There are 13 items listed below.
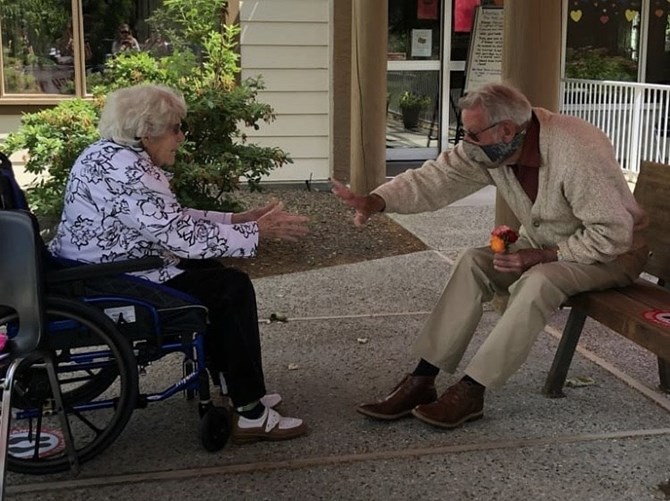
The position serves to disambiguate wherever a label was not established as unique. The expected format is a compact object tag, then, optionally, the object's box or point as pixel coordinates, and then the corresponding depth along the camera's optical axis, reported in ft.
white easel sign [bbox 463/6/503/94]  32.17
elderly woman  11.01
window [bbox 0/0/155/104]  29.40
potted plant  34.76
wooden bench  11.34
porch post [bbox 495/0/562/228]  16.76
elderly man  11.91
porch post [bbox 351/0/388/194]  27.40
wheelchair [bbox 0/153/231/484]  10.25
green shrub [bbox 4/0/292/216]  21.08
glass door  33.99
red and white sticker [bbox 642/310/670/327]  11.22
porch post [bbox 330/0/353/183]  30.45
